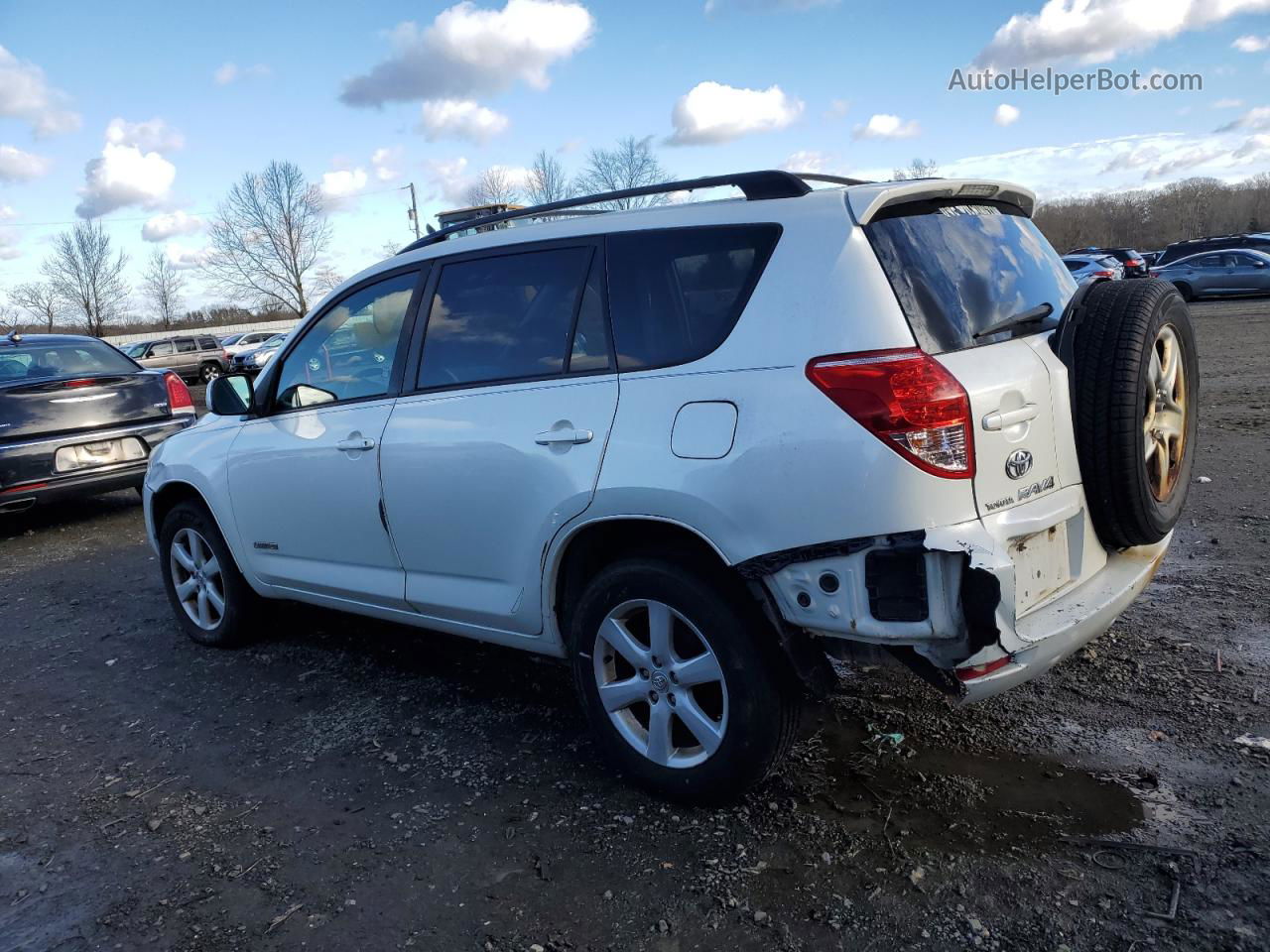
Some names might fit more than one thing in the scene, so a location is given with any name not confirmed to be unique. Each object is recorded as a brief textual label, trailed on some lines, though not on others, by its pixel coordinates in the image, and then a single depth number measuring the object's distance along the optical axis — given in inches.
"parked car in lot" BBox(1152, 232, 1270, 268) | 1155.9
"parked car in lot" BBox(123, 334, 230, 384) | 1269.7
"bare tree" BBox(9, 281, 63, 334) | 2379.1
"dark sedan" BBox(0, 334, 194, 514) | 298.8
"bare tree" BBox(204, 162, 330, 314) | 2161.7
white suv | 100.0
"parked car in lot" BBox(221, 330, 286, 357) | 1475.1
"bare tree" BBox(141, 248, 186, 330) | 2524.6
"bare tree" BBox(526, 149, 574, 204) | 1891.0
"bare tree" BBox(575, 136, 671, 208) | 1766.7
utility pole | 1949.4
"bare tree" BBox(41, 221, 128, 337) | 2343.8
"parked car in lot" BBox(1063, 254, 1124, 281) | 957.8
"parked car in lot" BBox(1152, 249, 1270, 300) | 937.5
